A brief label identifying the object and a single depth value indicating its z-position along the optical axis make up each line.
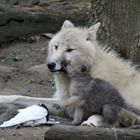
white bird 12.12
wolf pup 11.68
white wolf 12.83
